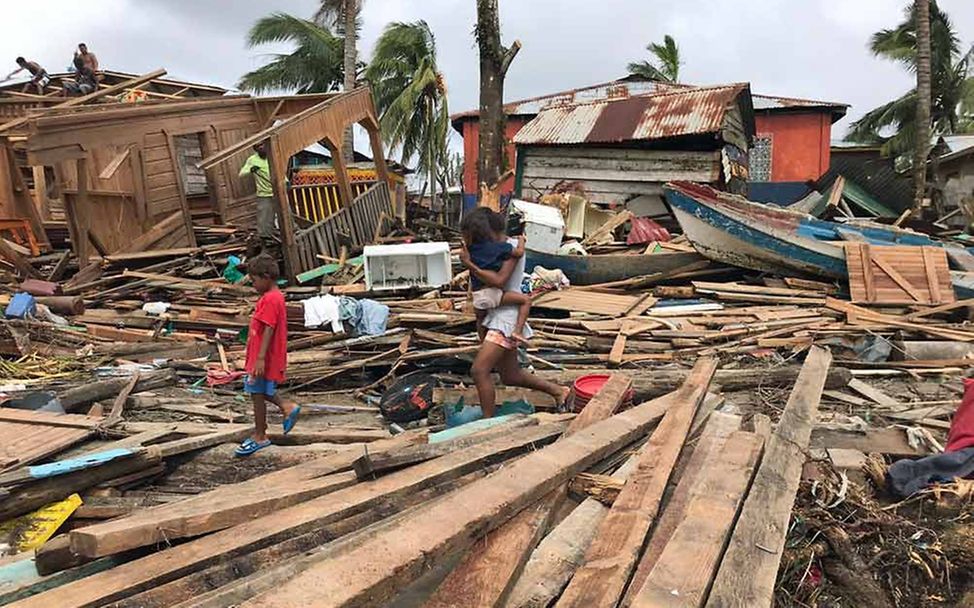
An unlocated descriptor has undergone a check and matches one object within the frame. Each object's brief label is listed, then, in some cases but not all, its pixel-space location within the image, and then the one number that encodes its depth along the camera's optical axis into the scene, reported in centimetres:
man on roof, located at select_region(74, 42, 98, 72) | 1514
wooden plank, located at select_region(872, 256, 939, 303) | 877
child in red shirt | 496
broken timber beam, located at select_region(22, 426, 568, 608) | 227
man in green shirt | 1150
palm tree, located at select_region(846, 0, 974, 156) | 2653
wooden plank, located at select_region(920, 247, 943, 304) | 880
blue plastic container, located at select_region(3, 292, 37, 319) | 794
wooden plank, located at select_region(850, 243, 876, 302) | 895
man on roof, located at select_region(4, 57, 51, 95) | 1580
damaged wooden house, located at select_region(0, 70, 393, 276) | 1033
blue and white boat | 970
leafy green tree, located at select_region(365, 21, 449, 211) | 2280
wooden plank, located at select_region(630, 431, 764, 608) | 232
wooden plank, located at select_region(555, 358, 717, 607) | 239
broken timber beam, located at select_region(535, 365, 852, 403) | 628
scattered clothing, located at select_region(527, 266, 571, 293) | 984
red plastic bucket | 546
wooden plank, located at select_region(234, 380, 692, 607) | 195
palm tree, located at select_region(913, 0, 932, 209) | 1811
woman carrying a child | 525
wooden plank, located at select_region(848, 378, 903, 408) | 594
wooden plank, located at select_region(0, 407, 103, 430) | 493
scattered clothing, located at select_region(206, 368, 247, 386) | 682
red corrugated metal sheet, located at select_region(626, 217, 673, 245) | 1232
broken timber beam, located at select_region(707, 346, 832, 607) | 247
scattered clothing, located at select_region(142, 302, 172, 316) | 870
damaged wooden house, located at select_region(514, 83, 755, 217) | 1388
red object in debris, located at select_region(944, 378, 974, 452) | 403
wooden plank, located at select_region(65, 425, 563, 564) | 250
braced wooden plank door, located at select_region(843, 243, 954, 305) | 884
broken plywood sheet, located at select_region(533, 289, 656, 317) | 870
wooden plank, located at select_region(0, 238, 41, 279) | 1058
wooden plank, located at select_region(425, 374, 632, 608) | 220
